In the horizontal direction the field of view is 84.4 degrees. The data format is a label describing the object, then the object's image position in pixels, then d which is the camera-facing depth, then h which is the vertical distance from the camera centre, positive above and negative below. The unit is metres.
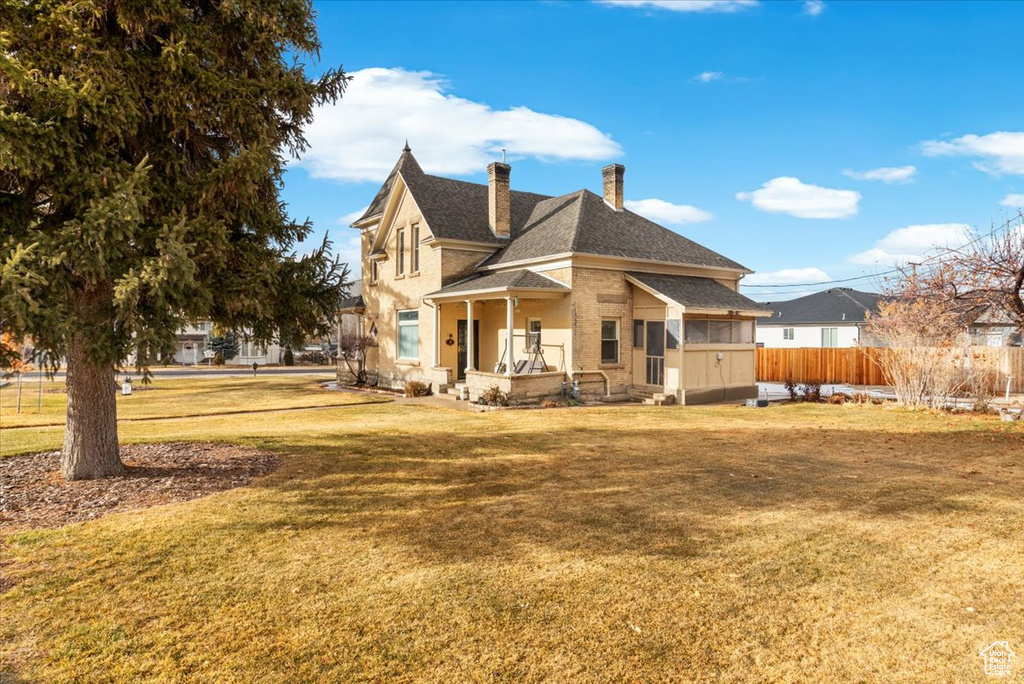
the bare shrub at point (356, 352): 27.00 +0.04
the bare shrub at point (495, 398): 18.17 -1.47
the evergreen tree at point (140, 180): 6.70 +2.31
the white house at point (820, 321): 38.53 +2.17
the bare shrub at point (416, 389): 22.33 -1.44
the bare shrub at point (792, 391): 20.58 -1.44
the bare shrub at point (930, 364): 16.72 -0.38
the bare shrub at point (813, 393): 20.34 -1.53
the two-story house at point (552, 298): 19.41 +1.97
